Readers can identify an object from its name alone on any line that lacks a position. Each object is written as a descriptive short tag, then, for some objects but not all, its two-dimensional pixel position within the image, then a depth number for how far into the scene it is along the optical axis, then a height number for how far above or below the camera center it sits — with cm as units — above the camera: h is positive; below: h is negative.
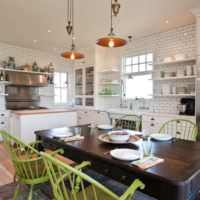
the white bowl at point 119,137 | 170 -42
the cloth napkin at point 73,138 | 182 -47
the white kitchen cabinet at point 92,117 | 474 -62
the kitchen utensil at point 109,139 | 171 -46
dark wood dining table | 102 -50
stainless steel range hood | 503 +54
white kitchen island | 349 -55
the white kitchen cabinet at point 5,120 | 480 -67
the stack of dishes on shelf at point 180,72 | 368 +50
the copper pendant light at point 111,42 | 215 +70
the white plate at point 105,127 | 244 -46
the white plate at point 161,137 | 184 -47
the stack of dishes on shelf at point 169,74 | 388 +49
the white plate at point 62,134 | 197 -45
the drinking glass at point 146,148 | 134 -42
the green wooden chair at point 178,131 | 329 -71
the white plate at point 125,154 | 128 -47
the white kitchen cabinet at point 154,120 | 350 -54
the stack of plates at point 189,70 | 356 +53
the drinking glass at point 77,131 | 201 -42
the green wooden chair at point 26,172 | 164 -77
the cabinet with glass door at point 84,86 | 543 +31
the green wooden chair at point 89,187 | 92 -56
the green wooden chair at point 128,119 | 409 -63
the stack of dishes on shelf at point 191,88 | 374 +16
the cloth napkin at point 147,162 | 117 -48
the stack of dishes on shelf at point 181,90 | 373 +11
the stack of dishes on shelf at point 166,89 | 396 +15
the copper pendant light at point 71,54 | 272 +68
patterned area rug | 209 -123
